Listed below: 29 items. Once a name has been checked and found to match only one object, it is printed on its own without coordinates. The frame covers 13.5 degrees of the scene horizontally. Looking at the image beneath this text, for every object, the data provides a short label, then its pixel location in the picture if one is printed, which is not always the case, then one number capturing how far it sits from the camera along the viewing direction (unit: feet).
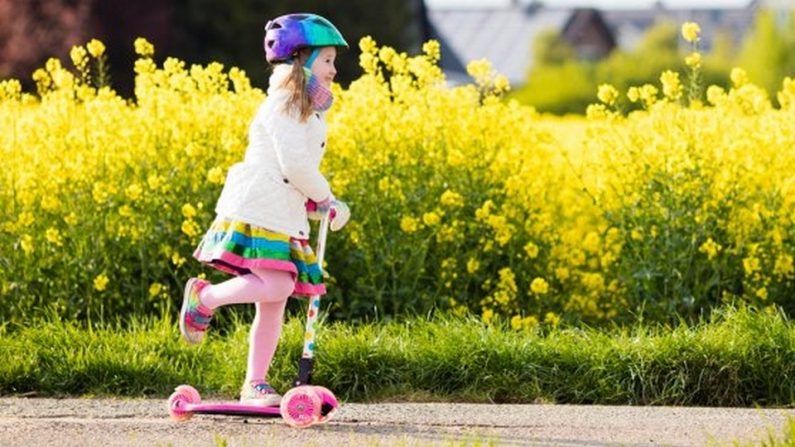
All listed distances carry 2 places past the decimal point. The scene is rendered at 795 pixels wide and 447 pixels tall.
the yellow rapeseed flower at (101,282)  45.96
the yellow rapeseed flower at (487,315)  46.17
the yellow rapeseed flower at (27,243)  46.61
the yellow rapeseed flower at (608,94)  48.50
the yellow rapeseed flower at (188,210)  45.84
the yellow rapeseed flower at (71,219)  47.13
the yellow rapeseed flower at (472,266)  47.01
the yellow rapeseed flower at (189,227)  45.65
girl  34.93
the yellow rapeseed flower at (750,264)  46.31
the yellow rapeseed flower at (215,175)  46.15
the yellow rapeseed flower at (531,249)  47.52
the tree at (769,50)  271.02
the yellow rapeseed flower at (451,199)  46.82
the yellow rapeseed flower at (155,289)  46.17
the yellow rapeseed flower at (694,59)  47.52
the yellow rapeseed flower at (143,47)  50.19
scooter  34.30
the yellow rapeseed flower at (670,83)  48.22
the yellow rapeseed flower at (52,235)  46.59
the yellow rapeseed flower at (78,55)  49.34
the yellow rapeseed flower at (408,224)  46.56
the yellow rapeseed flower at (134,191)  46.42
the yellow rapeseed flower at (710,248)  46.07
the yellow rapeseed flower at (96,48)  49.77
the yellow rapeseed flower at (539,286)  46.52
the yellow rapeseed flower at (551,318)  46.19
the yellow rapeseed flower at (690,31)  48.36
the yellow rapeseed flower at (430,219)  46.24
